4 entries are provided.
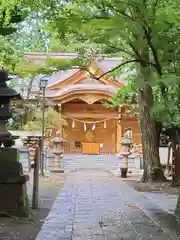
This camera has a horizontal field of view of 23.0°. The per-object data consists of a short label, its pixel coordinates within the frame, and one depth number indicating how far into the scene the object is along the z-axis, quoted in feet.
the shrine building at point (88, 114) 99.55
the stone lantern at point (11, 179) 26.11
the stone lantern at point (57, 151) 73.41
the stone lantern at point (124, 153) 64.08
